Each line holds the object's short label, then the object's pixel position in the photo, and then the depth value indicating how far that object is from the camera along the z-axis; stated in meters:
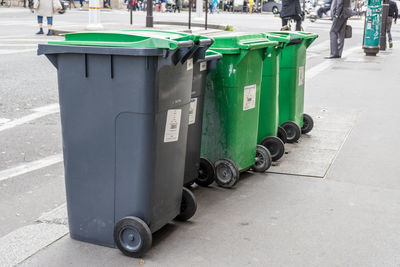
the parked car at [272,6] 59.10
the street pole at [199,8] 28.90
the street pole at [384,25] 18.63
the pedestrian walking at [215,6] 54.84
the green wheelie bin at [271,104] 5.47
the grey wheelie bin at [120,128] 3.41
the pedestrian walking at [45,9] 19.17
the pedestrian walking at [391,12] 19.42
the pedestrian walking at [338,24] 16.30
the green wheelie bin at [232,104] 4.69
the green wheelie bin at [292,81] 6.14
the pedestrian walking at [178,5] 55.16
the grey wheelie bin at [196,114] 4.39
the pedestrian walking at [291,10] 16.57
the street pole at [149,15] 21.92
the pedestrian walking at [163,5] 56.38
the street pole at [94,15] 20.70
